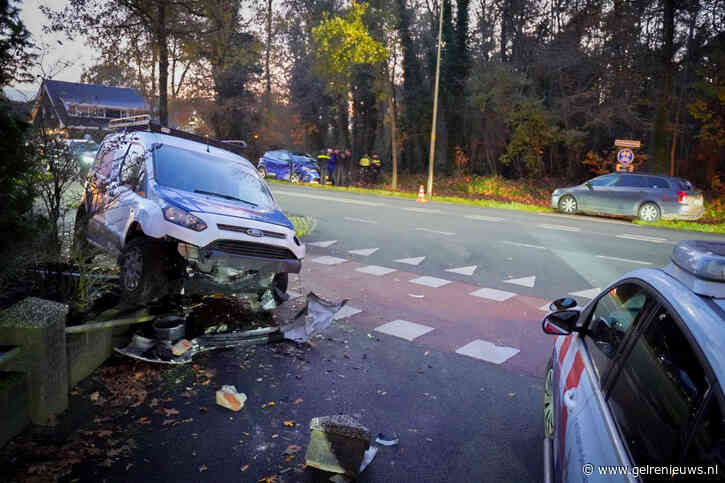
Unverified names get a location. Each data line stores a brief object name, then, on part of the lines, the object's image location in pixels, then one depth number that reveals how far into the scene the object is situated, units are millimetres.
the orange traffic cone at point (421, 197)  22362
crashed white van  5805
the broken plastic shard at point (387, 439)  3795
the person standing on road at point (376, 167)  31772
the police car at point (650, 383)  1618
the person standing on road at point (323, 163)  30203
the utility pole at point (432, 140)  24273
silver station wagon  17891
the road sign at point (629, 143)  18219
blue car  30359
